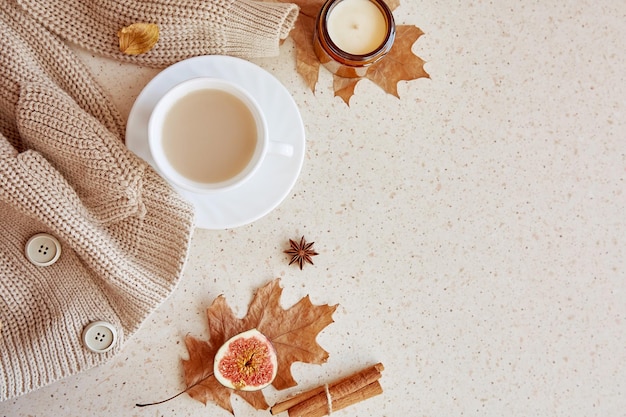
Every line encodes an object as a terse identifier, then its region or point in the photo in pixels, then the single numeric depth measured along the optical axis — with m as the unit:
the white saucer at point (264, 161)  0.98
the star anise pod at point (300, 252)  1.04
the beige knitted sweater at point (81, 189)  0.93
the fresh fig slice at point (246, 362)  1.00
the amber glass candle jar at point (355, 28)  0.98
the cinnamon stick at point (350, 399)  1.03
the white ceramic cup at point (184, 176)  0.91
